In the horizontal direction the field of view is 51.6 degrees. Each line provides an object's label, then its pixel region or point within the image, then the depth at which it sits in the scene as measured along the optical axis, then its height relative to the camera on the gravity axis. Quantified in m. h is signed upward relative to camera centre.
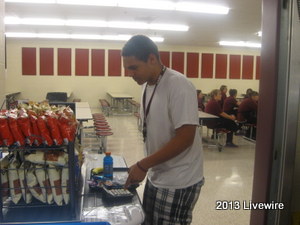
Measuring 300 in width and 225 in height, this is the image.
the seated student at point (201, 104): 8.42 -0.53
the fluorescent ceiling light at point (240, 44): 12.55 +1.74
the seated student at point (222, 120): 6.57 -0.74
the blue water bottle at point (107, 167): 1.76 -0.48
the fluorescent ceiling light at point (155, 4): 5.93 +1.55
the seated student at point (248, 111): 6.95 -0.56
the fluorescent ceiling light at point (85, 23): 8.23 +1.59
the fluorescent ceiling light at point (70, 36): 10.88 +1.63
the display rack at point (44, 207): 1.23 -0.53
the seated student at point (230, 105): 7.46 -0.47
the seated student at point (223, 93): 8.48 -0.22
